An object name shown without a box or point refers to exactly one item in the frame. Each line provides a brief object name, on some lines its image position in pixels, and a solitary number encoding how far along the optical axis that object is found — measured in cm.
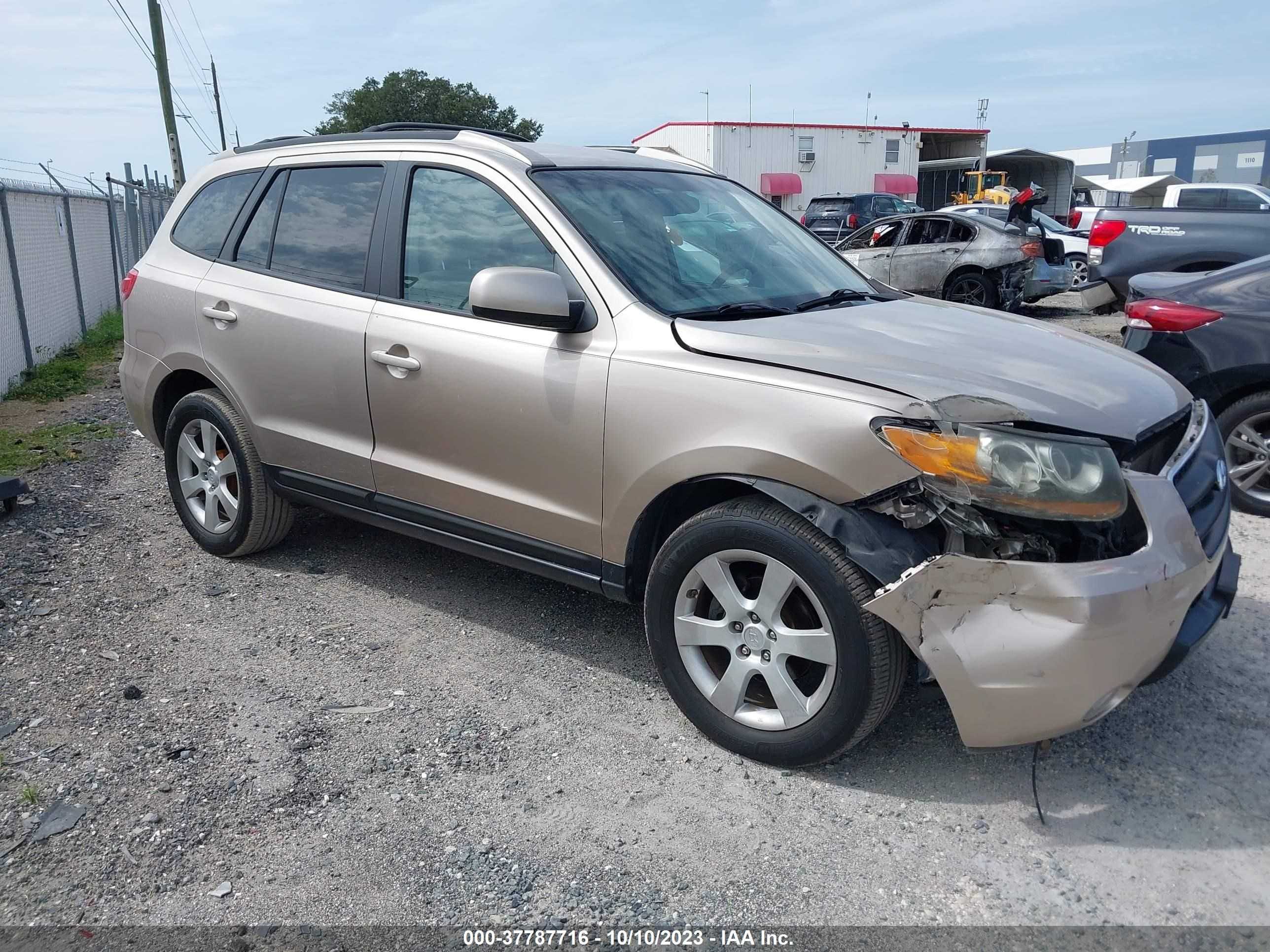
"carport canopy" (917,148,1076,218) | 5200
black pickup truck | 882
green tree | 6700
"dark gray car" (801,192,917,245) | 2405
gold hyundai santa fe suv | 259
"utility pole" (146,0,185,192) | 2470
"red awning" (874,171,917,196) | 4769
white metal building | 4397
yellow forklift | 4072
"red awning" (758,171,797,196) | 4484
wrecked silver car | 1270
